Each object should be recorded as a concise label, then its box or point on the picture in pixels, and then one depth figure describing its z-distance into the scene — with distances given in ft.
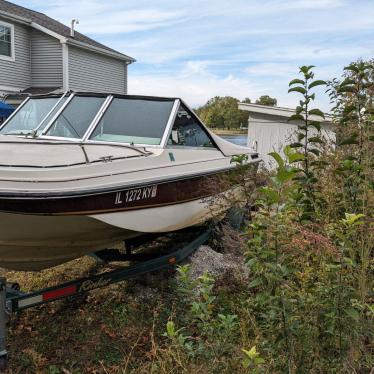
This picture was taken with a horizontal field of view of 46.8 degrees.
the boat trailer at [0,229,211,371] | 10.61
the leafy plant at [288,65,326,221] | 10.65
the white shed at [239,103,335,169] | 47.75
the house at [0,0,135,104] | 51.16
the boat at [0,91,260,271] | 10.21
